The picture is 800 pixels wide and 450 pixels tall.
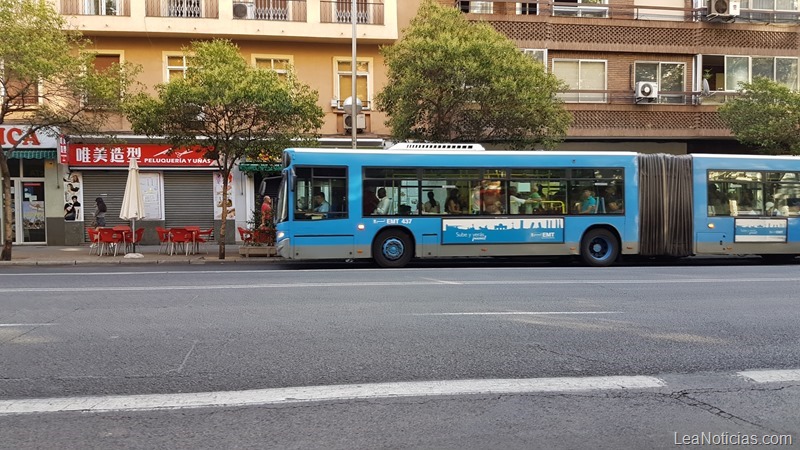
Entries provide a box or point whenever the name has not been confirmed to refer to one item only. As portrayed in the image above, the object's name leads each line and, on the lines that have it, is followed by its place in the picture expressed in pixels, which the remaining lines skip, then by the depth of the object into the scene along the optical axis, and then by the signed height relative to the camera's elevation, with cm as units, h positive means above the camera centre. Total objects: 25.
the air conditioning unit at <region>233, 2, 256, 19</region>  2288 +693
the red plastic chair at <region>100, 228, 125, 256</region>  1895 -61
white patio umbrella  1855 +45
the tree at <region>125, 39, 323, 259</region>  1719 +277
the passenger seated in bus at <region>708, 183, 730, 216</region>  1722 +11
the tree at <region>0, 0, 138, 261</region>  1605 +351
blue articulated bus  1597 +12
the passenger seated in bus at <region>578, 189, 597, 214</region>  1691 +16
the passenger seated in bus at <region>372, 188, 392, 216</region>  1616 +18
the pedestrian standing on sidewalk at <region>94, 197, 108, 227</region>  2178 +12
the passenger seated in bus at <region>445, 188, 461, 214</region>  1641 +20
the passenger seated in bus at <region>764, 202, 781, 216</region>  1736 -12
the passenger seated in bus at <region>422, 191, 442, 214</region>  1636 +11
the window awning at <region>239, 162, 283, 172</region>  2244 +159
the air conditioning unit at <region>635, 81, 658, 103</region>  2439 +424
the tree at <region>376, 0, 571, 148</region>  1862 +348
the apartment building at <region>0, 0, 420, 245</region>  2258 +475
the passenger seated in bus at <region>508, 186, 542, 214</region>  1666 +18
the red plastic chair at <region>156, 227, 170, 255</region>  1980 -61
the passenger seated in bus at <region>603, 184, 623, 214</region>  1705 +18
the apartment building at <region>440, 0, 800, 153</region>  2444 +567
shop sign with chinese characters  2305 +207
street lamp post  2017 +335
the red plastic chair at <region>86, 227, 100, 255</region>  1923 -67
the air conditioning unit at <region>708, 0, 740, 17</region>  2452 +726
